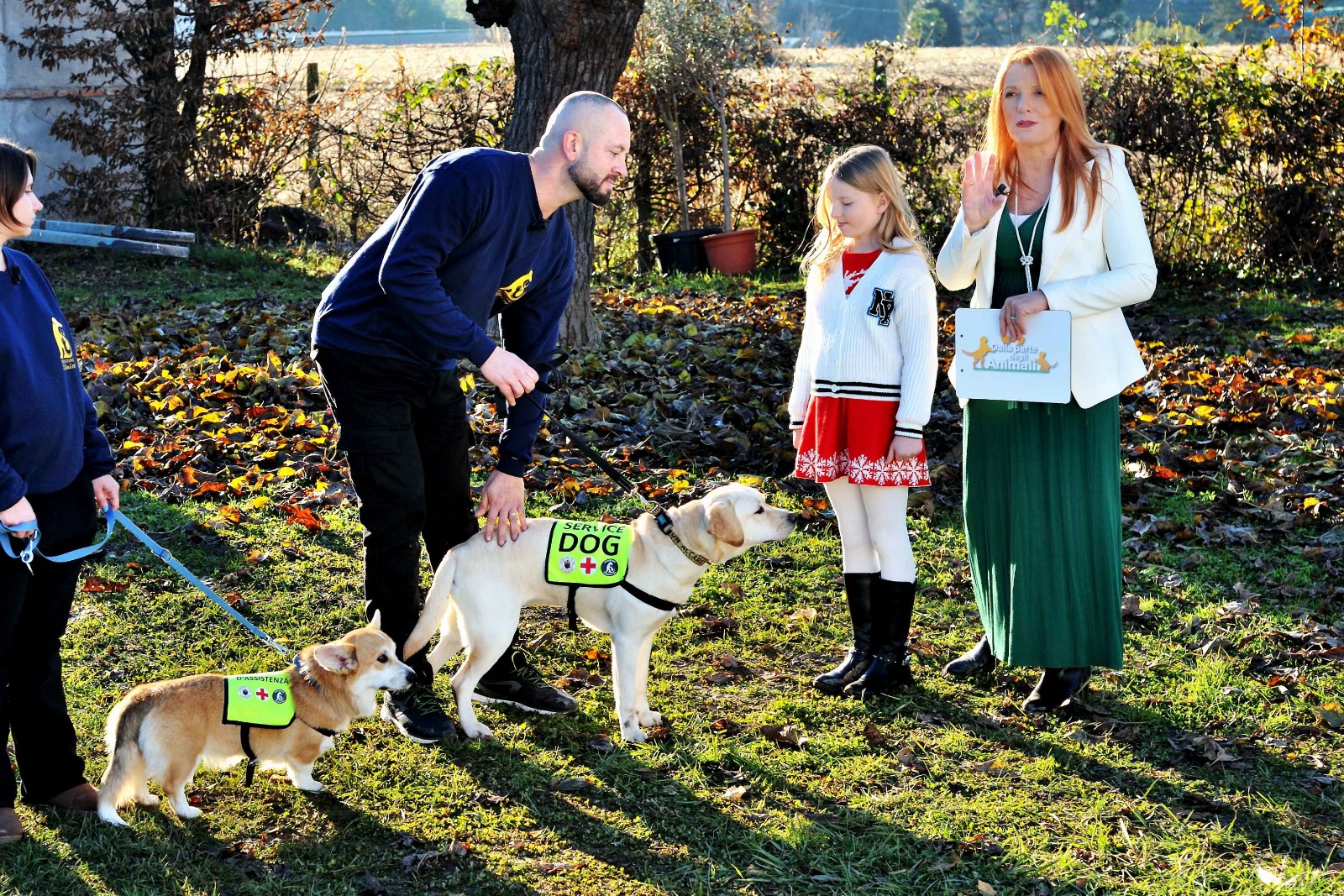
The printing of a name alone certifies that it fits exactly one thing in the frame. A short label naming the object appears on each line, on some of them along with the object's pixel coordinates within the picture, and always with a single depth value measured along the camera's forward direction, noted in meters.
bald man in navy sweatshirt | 3.83
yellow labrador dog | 4.20
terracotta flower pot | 13.87
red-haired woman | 4.30
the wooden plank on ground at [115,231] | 13.97
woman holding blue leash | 3.41
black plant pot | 13.95
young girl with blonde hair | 4.48
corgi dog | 3.66
